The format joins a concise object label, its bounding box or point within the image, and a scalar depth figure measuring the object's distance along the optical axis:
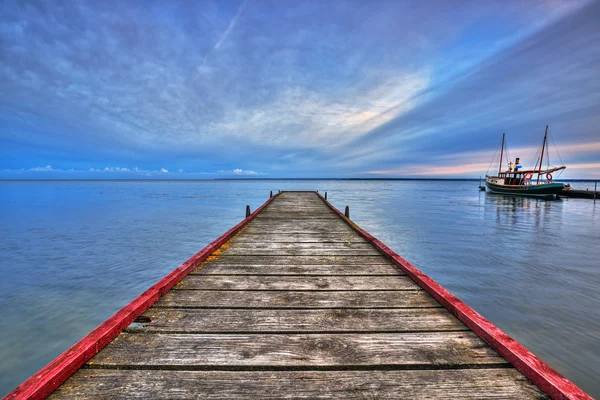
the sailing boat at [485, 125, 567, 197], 36.66
